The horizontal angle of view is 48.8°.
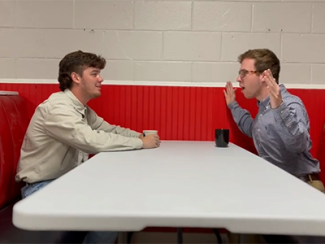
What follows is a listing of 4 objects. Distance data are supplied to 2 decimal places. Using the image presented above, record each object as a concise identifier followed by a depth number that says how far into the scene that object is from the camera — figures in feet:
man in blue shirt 6.59
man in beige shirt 6.10
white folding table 2.62
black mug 7.04
